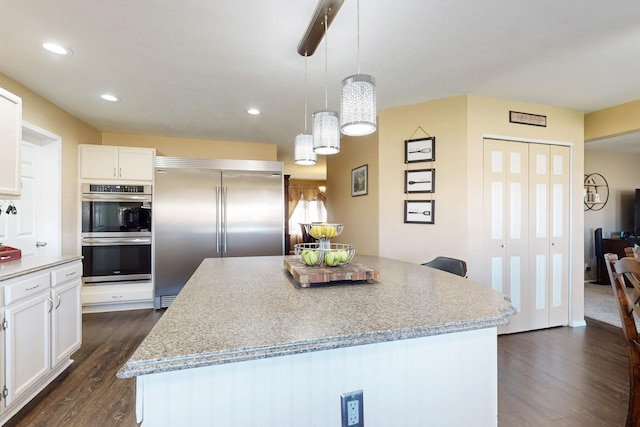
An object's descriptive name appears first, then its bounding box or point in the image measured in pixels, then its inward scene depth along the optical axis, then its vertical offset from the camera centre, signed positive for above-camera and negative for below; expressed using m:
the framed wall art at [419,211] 2.95 +0.03
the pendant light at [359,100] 1.29 +0.51
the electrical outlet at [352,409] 0.89 -0.60
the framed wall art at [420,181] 2.94 +0.34
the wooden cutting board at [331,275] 1.32 -0.28
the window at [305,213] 8.34 +0.03
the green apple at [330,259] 1.49 -0.23
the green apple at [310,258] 1.53 -0.23
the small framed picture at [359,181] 3.45 +0.41
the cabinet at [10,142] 1.93 +0.49
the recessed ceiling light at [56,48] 1.94 +1.13
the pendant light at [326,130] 1.60 +0.46
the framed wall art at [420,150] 2.93 +0.66
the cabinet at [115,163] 3.43 +0.62
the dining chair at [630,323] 1.33 -0.51
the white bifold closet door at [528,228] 2.92 -0.15
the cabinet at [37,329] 1.67 -0.76
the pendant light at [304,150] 1.98 +0.44
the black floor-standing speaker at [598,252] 4.90 -0.65
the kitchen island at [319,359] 0.76 -0.43
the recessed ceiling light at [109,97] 2.77 +1.13
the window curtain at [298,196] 8.30 +0.51
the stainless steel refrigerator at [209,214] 3.59 +0.00
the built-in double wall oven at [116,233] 3.43 -0.22
